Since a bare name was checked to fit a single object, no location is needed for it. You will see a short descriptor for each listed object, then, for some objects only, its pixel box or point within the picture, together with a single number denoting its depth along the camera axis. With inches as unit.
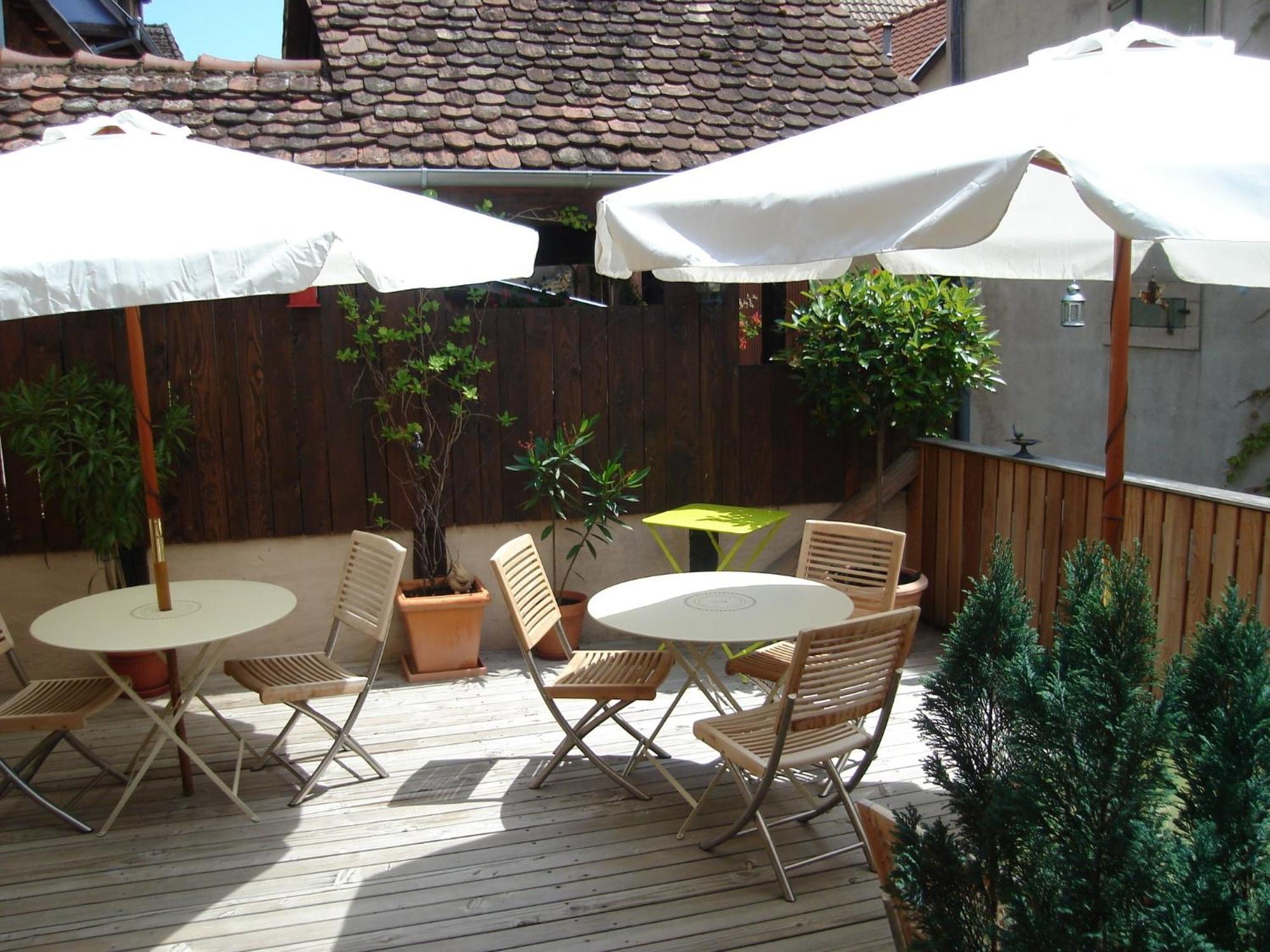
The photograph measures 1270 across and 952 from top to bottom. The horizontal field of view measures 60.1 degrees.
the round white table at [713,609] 159.3
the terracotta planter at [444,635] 236.5
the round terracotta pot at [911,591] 238.7
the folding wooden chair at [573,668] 172.1
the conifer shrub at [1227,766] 65.0
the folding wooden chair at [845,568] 185.9
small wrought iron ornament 236.7
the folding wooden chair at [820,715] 138.2
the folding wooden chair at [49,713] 164.1
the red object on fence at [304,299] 235.9
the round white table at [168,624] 162.4
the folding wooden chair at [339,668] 175.3
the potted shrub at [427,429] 239.0
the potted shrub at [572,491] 246.5
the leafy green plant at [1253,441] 347.9
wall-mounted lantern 269.2
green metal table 228.1
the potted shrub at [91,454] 216.2
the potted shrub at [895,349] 243.1
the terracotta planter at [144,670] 223.3
